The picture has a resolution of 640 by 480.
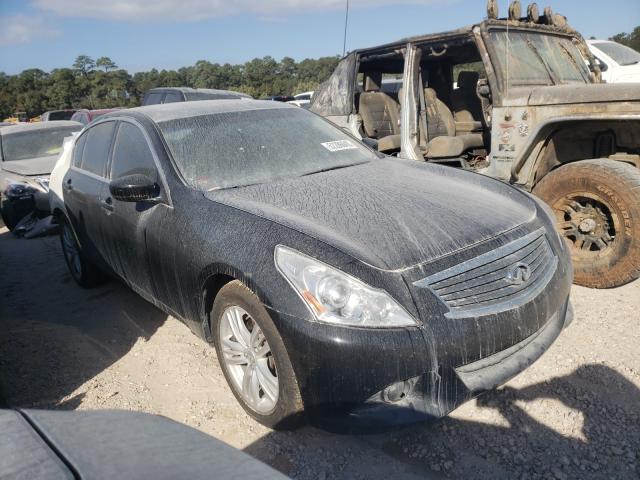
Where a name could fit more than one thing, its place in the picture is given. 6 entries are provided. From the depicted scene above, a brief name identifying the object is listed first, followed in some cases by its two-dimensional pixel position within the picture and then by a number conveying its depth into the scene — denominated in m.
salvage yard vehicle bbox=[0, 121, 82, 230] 7.35
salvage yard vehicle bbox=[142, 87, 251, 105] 10.47
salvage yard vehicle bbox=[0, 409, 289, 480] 1.07
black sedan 2.11
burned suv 3.82
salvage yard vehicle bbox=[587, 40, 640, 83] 9.94
